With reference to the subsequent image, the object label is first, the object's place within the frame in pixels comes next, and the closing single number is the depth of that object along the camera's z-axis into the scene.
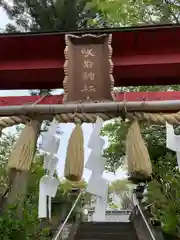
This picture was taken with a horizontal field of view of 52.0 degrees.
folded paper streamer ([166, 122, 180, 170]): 0.98
